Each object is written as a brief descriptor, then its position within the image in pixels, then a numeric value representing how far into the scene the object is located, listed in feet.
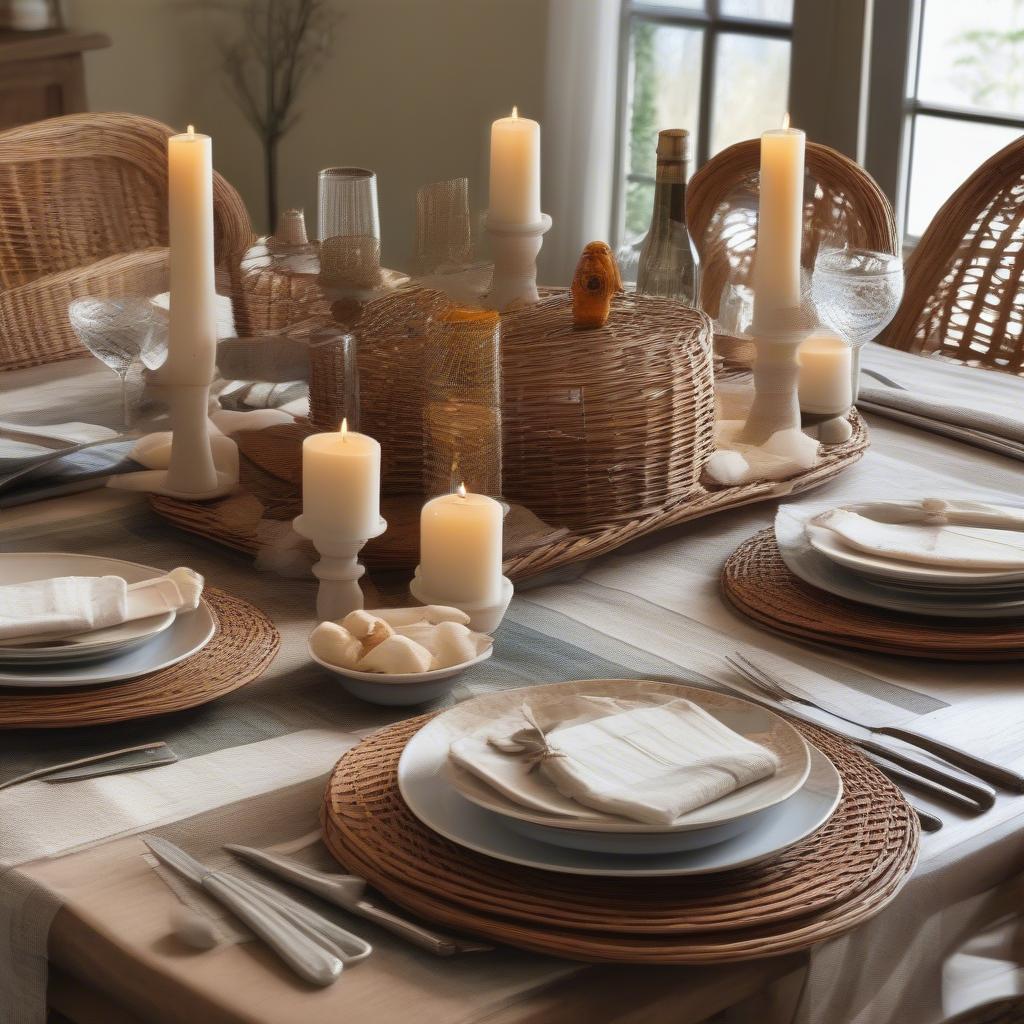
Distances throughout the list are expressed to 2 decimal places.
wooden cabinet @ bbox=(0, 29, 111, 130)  11.58
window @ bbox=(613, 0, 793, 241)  11.16
